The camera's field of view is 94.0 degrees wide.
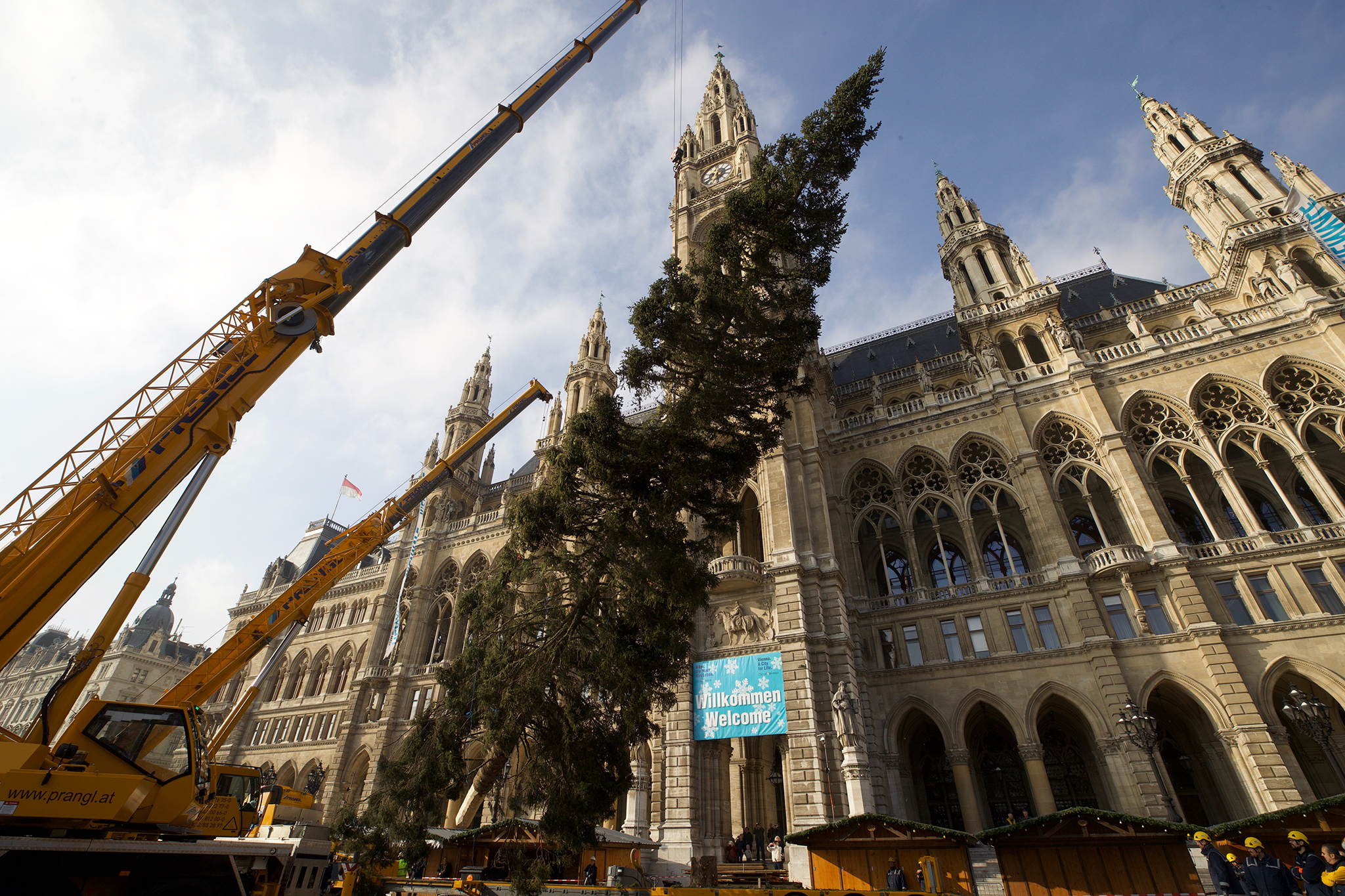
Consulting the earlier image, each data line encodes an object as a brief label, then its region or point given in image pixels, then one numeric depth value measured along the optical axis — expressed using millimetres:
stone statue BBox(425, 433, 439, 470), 40344
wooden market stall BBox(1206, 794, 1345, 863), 10930
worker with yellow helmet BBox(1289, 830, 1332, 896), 8591
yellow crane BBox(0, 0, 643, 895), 6879
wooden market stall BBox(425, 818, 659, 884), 14445
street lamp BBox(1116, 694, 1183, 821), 17719
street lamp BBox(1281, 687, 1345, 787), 17297
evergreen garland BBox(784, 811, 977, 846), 12562
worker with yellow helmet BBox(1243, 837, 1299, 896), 9047
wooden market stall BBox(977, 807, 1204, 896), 11367
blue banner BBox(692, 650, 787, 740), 20734
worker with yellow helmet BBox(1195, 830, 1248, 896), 10148
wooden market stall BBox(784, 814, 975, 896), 12656
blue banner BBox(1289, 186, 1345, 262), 22766
